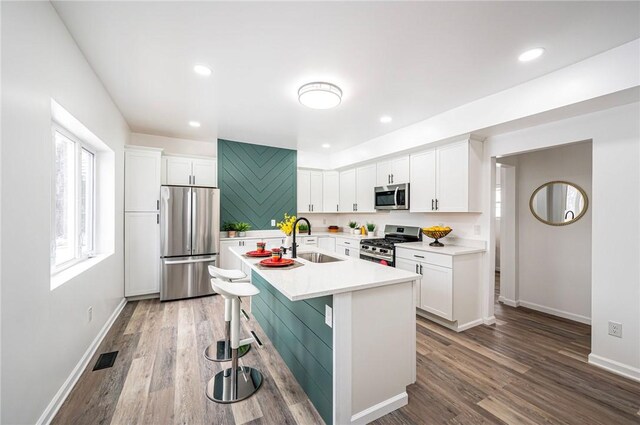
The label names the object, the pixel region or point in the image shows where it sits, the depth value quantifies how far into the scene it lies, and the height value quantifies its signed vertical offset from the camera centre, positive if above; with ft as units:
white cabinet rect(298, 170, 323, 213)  18.89 +1.50
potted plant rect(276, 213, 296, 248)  8.70 -0.49
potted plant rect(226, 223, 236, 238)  15.70 -1.08
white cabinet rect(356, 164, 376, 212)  16.17 +1.51
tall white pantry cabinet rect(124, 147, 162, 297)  12.90 -0.48
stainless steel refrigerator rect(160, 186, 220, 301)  13.26 -1.40
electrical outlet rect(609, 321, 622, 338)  7.54 -3.32
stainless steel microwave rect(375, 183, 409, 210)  13.70 +0.82
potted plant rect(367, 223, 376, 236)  16.89 -1.09
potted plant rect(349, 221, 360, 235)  18.36 -1.12
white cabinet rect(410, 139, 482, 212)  10.90 +1.50
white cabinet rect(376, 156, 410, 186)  13.91 +2.25
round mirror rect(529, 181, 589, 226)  11.26 +0.42
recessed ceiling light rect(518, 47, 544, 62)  6.93 +4.21
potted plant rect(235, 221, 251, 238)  15.99 -1.00
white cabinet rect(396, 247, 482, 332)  10.25 -3.04
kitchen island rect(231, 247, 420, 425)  5.39 -2.79
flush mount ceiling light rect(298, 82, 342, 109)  8.69 +3.90
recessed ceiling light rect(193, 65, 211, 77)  7.96 +4.31
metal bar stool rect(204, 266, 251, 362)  7.68 -4.39
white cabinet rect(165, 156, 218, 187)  14.67 +2.29
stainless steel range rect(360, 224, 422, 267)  12.88 -1.62
